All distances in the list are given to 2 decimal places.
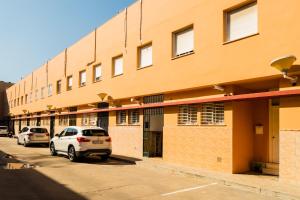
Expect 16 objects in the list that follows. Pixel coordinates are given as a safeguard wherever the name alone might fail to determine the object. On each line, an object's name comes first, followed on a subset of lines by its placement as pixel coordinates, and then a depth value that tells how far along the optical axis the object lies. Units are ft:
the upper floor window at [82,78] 56.31
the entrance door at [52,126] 73.83
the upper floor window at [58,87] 69.25
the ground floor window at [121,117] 43.68
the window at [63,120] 64.35
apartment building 23.01
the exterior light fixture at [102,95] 45.55
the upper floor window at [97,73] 50.40
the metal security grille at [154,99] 36.32
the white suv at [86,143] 33.52
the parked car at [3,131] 99.99
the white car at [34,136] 55.77
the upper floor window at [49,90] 74.45
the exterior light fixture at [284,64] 20.43
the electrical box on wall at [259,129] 27.54
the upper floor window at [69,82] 62.59
